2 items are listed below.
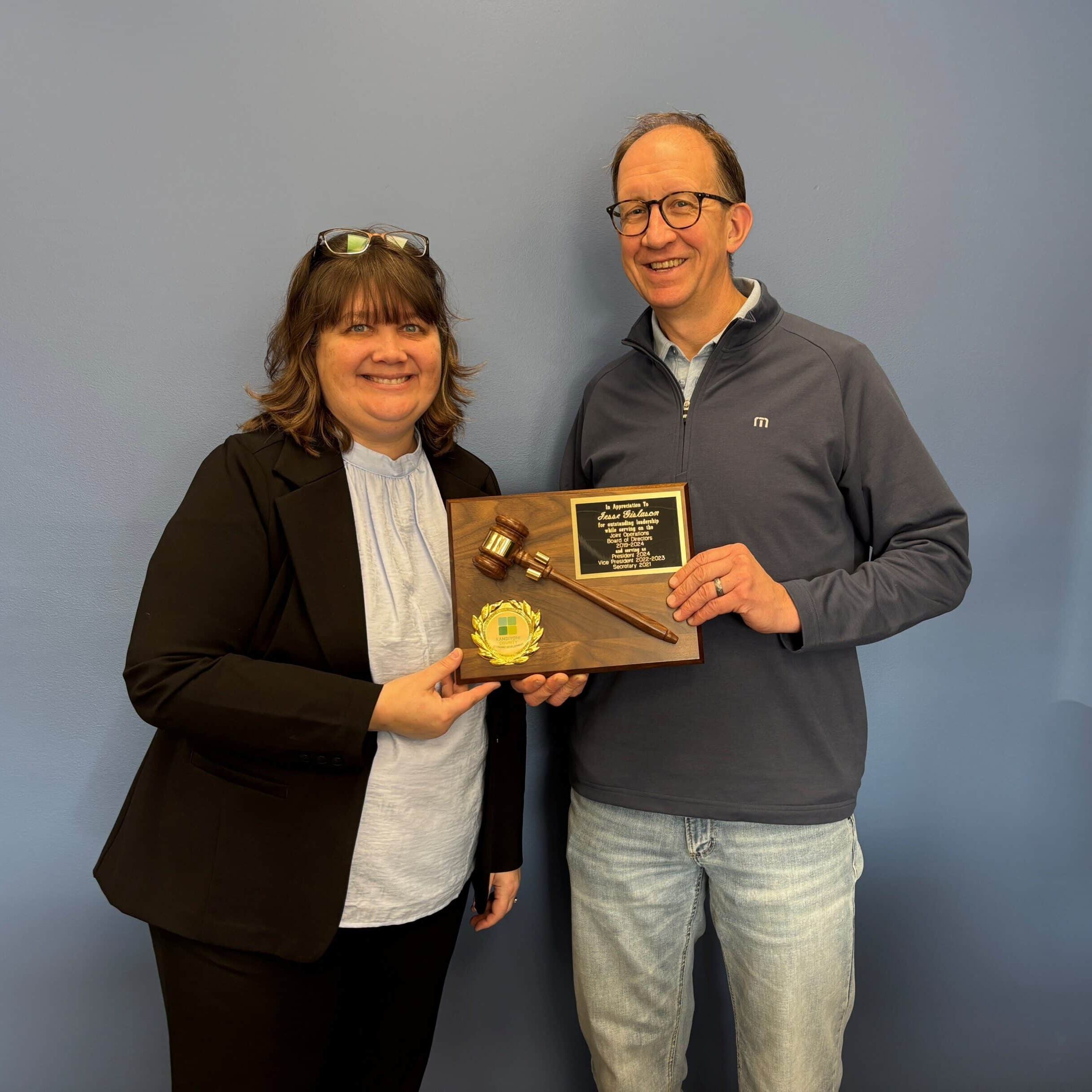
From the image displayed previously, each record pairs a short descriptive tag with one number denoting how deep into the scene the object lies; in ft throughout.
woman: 3.87
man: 4.51
